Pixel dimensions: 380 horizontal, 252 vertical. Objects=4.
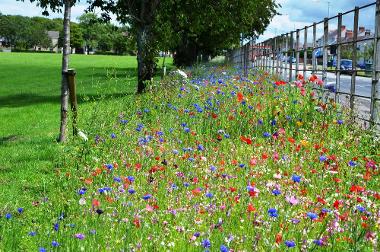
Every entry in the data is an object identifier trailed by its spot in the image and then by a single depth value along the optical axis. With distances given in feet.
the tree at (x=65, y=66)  33.88
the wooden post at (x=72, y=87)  33.12
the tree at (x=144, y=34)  73.05
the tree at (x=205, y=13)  82.23
